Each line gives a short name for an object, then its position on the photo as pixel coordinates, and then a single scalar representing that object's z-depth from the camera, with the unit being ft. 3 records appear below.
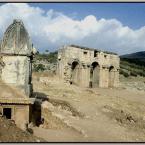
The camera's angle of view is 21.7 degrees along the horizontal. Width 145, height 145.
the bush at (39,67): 163.34
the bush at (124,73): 173.94
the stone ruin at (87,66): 120.35
